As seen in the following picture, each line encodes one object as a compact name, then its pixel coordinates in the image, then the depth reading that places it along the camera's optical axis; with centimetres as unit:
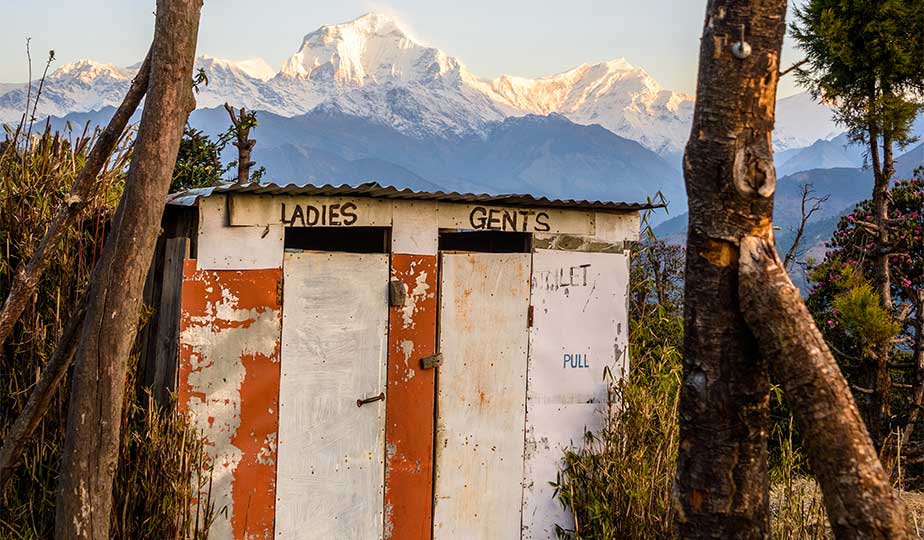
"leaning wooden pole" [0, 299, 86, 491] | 453
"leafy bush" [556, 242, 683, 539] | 559
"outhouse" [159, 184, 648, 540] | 518
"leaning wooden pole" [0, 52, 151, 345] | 472
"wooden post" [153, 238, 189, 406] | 510
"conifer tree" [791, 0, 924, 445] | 1086
